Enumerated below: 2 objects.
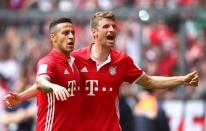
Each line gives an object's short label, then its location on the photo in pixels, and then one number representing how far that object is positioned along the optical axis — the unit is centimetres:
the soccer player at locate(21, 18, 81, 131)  1260
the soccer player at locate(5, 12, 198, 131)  1310
